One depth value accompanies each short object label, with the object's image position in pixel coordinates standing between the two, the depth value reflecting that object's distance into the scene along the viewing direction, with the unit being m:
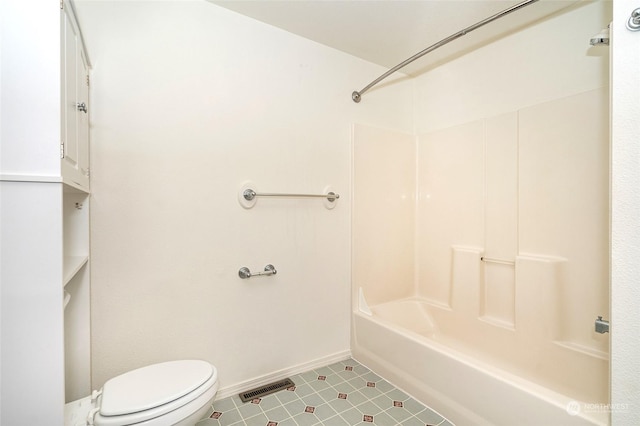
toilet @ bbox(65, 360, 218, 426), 1.13
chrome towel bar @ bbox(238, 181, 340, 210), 1.83
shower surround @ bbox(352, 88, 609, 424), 1.61
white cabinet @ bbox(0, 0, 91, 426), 0.86
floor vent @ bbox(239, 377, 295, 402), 1.78
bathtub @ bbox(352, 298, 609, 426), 1.23
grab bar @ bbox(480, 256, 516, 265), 2.01
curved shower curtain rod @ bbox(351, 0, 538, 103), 1.43
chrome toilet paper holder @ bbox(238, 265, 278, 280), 1.81
